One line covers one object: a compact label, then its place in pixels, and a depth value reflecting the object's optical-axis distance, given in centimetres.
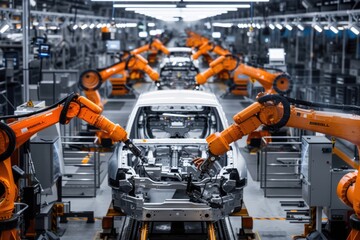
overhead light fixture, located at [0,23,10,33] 1329
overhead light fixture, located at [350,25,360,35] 1443
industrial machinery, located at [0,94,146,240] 718
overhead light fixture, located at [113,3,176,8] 1164
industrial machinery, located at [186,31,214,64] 4248
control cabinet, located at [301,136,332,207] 862
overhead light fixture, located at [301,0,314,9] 2203
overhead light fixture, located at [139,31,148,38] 3606
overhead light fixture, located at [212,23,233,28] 3235
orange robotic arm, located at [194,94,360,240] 731
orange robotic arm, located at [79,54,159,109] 1579
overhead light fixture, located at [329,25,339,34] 1648
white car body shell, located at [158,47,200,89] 2006
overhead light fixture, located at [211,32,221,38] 4112
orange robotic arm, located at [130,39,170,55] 2779
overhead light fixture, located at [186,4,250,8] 1155
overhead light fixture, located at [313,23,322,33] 1797
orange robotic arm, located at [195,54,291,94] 1573
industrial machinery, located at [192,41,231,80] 2772
